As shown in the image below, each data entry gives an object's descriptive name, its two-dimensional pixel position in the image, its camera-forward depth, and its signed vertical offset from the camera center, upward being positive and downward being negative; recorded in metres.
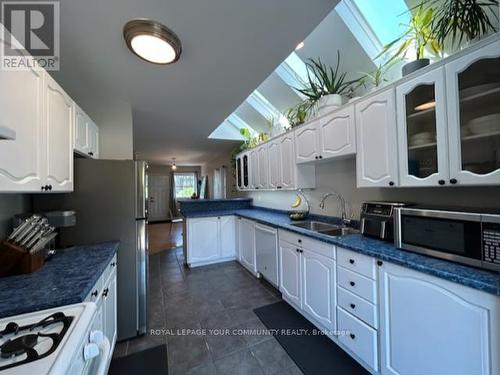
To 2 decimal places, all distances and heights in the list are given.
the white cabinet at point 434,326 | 0.95 -0.72
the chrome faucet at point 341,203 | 2.30 -0.18
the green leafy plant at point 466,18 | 1.21 +1.00
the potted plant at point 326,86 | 2.18 +1.11
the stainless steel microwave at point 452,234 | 1.02 -0.27
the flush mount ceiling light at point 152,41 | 1.40 +1.08
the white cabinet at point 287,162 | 2.77 +0.38
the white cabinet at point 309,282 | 1.78 -0.88
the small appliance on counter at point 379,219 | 1.55 -0.24
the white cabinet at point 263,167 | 3.43 +0.39
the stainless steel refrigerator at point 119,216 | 1.80 -0.21
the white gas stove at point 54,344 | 0.63 -0.50
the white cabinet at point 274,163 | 3.08 +0.40
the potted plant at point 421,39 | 1.41 +1.03
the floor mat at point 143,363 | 1.58 -1.33
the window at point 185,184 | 9.22 +0.34
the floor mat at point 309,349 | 1.56 -1.31
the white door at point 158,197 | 8.73 -0.20
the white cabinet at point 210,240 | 3.54 -0.84
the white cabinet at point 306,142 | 2.32 +0.55
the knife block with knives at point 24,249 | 1.21 -0.32
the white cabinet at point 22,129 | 1.04 +0.36
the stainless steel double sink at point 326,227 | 2.21 -0.44
